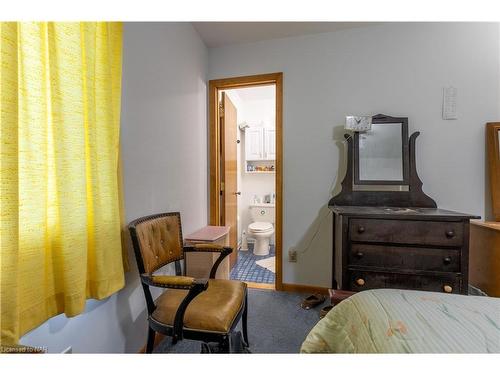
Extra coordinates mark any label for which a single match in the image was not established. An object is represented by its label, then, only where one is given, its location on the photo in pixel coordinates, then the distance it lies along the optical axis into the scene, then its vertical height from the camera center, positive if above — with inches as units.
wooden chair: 41.4 -25.4
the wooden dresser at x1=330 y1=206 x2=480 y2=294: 57.2 -18.3
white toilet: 125.6 -25.4
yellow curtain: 25.0 +1.9
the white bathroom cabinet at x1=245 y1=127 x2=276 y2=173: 147.6 +25.4
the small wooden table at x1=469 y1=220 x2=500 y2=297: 64.5 -23.0
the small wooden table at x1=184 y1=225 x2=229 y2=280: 68.1 -23.9
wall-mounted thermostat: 74.9 +27.9
